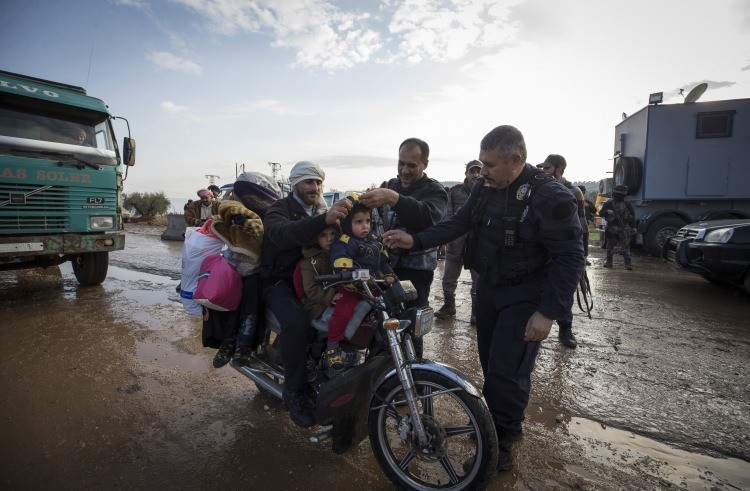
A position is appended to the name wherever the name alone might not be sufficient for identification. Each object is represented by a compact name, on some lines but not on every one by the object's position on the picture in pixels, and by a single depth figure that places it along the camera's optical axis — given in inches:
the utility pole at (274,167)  1192.7
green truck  217.9
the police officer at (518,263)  83.7
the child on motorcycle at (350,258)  93.2
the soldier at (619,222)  355.3
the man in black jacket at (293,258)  93.4
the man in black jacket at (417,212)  112.4
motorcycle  79.0
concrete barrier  573.2
